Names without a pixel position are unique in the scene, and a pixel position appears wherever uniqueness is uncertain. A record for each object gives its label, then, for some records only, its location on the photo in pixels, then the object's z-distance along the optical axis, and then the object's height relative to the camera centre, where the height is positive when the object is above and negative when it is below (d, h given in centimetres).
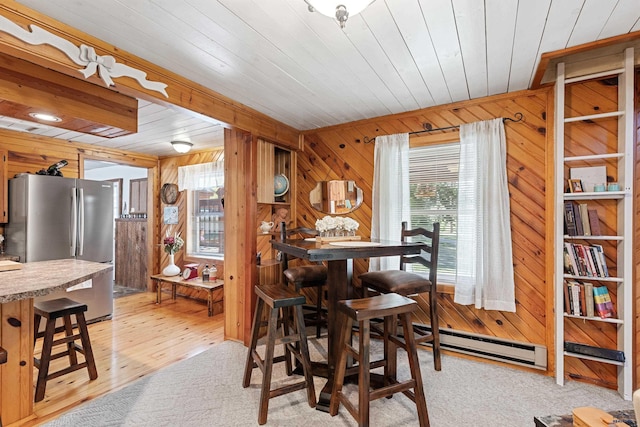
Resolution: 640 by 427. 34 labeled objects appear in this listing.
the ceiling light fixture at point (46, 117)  203 +66
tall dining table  174 -34
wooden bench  396 -97
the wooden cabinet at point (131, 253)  525 -73
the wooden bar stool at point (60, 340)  212 -97
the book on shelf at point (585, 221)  217 -1
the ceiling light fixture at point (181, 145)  400 +93
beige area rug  183 -126
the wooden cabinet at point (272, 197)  323 +22
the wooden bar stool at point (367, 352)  156 -77
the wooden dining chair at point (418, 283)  229 -52
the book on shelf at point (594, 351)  202 -93
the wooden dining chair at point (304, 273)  257 -51
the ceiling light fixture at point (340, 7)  118 +84
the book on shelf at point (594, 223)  216 -3
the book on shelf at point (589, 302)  213 -60
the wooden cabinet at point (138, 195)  566 +35
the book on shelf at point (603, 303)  210 -59
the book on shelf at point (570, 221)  217 -2
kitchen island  175 -79
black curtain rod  255 +86
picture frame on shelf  220 +25
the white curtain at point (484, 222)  252 -4
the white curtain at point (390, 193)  298 +24
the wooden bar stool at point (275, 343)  181 -84
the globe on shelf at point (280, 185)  356 +37
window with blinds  288 +24
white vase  452 -85
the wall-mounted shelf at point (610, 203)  201 +11
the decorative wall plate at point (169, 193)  491 +35
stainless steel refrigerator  321 -14
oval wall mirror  299 +21
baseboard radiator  241 -112
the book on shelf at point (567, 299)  218 -59
